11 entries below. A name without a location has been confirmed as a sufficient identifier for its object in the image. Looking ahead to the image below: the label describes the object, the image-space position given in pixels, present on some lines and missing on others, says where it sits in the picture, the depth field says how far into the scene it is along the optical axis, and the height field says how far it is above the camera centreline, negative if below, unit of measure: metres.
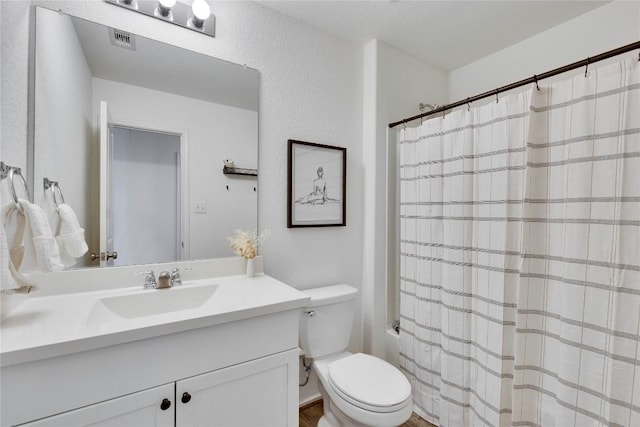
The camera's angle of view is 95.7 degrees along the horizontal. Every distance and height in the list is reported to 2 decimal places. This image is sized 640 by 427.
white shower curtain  1.07 -0.21
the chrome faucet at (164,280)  1.34 -0.36
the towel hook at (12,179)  0.96 +0.07
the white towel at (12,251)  0.90 -0.18
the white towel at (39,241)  0.97 -0.14
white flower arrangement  1.54 -0.21
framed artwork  1.80 +0.14
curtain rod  1.04 +0.59
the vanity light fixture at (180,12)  1.37 +0.94
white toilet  1.29 -0.86
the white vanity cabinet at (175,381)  0.82 -0.59
